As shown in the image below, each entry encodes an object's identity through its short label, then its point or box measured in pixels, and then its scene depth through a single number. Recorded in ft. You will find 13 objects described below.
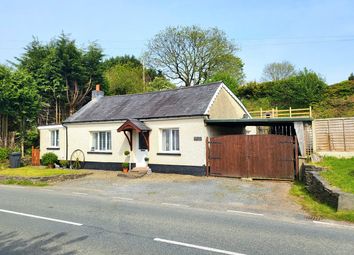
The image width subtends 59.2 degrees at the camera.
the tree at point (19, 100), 80.18
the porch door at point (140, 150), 65.10
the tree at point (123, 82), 140.46
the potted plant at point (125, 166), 64.59
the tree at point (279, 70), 192.54
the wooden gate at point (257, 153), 50.24
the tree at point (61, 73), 103.71
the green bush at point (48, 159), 74.43
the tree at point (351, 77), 128.38
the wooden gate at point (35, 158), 81.67
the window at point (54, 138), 81.23
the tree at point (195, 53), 148.87
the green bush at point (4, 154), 78.12
